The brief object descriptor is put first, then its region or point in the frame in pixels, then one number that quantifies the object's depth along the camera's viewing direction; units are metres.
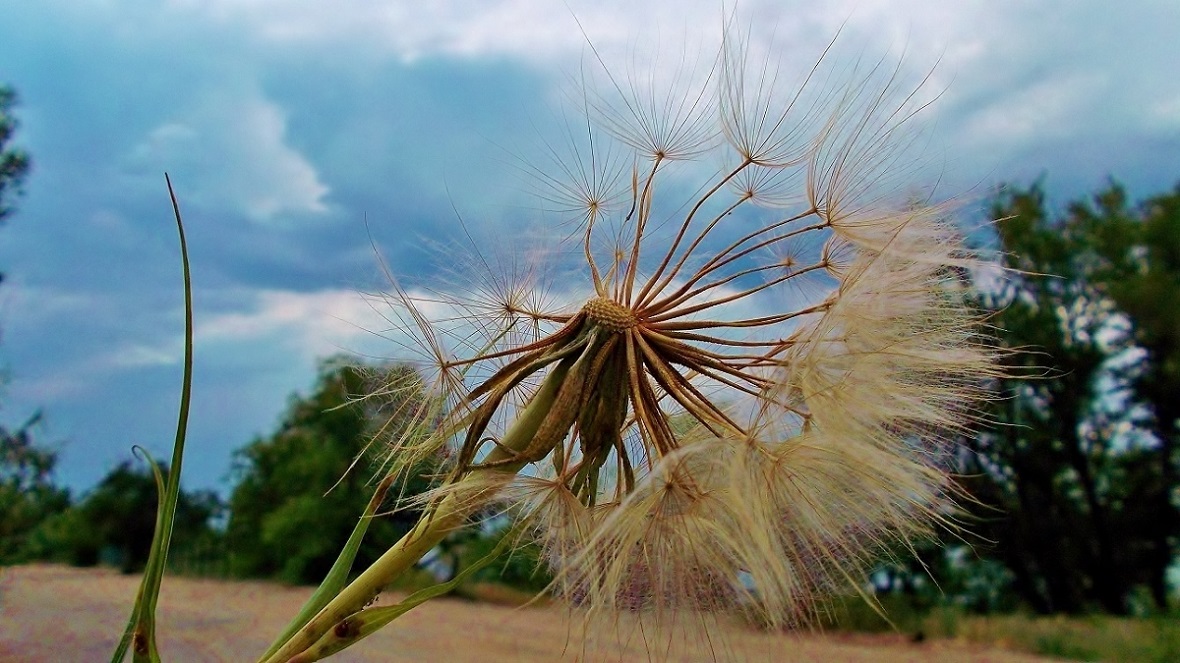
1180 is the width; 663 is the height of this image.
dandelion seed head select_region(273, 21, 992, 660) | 0.11
